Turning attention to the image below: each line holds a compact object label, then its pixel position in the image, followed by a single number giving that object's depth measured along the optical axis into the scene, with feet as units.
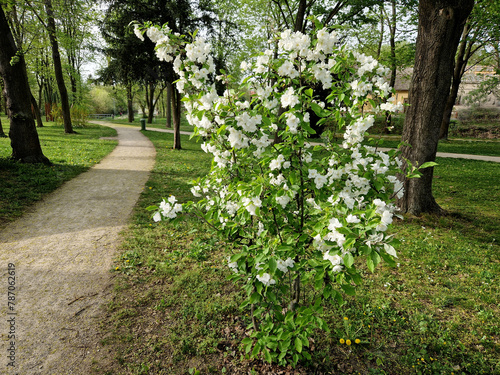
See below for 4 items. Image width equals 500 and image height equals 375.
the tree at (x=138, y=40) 38.65
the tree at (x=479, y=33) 34.35
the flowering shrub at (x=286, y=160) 5.84
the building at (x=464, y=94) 89.92
